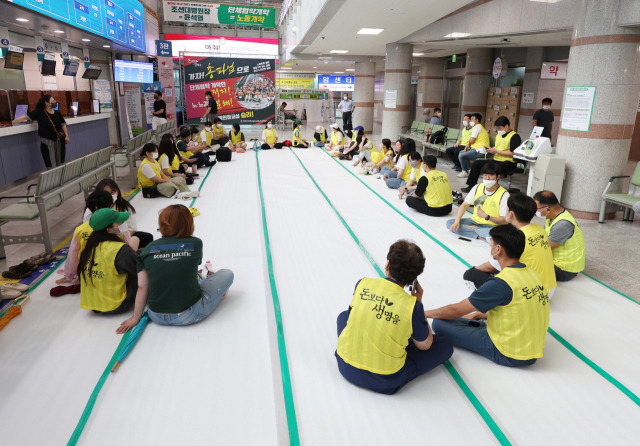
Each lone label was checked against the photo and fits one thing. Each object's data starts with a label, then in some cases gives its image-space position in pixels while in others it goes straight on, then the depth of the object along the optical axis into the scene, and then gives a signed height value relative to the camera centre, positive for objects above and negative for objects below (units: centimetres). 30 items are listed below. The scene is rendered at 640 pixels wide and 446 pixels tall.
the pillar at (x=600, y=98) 614 +19
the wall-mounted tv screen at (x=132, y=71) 1365 +94
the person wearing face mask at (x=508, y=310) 273 -121
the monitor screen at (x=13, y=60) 784 +67
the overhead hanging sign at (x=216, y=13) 1972 +389
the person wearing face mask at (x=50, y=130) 823 -55
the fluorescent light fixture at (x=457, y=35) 1023 +167
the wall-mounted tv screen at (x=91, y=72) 1207 +75
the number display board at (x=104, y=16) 814 +188
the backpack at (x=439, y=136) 1181 -71
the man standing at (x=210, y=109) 1573 -19
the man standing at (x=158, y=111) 1359 -26
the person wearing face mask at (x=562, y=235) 407 -110
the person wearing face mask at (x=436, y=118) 1330 -28
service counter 748 -89
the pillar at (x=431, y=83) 1909 +105
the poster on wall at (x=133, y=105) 1540 -10
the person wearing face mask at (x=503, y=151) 820 -76
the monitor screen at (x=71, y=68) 1083 +76
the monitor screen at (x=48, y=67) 939 +67
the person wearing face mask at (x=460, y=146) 980 -80
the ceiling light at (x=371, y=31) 1156 +192
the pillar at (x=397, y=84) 1365 +70
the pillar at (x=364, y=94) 1859 +51
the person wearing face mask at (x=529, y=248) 349 -103
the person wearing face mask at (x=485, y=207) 528 -114
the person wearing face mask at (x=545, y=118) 901 -14
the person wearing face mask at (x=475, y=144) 927 -69
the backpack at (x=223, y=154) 1068 -115
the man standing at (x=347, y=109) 1905 -11
